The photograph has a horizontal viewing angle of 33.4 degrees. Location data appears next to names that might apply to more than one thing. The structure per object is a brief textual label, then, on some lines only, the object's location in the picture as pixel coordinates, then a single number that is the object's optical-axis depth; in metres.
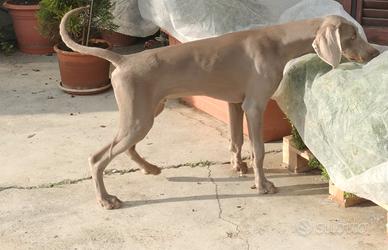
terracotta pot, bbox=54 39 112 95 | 5.62
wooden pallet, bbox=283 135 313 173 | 4.18
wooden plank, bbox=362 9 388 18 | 4.94
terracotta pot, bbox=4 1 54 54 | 6.65
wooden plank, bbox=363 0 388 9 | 4.96
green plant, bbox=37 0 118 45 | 5.54
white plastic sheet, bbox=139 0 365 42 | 4.71
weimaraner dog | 3.62
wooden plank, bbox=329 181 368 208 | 3.72
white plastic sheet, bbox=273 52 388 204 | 3.22
